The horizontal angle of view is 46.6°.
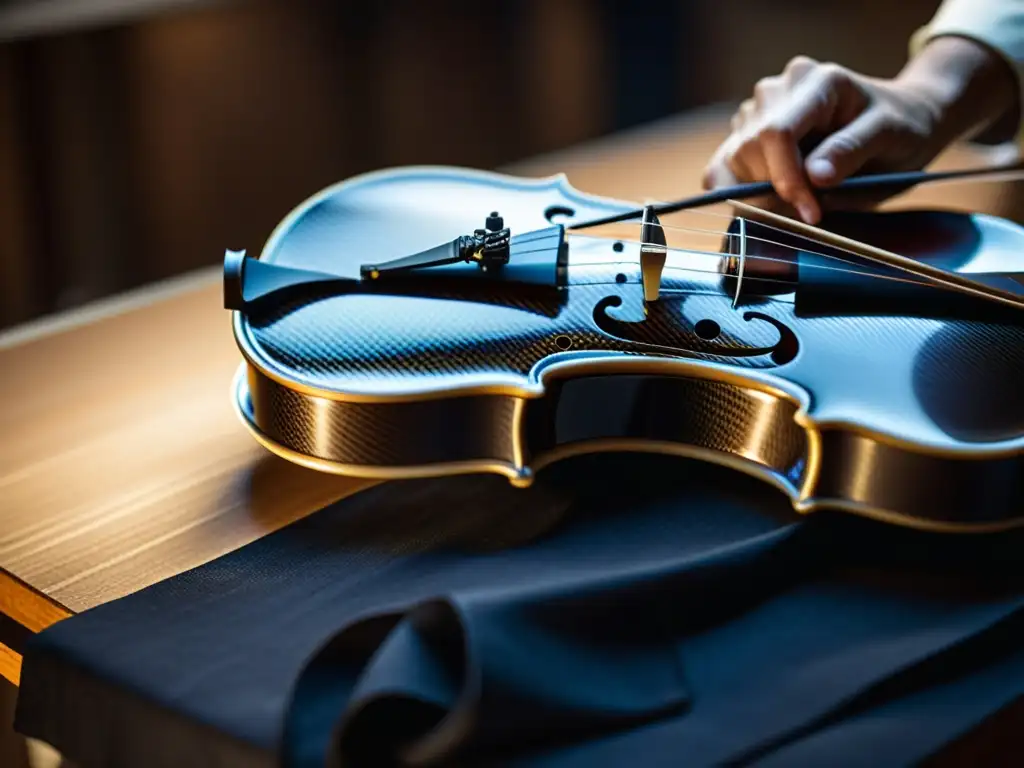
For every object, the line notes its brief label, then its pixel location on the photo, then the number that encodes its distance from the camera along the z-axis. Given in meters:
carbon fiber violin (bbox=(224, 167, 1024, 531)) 0.65
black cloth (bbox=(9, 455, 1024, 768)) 0.52
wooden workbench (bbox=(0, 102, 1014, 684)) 0.70
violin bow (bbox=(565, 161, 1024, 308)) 0.71
